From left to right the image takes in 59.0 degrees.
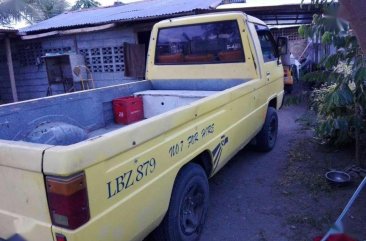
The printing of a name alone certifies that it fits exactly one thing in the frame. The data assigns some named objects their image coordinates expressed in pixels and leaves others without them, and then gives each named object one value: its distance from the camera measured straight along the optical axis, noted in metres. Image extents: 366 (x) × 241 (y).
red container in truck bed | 3.93
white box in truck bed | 4.04
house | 9.05
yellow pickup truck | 1.59
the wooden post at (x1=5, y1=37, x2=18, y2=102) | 10.72
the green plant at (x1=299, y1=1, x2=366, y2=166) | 3.53
